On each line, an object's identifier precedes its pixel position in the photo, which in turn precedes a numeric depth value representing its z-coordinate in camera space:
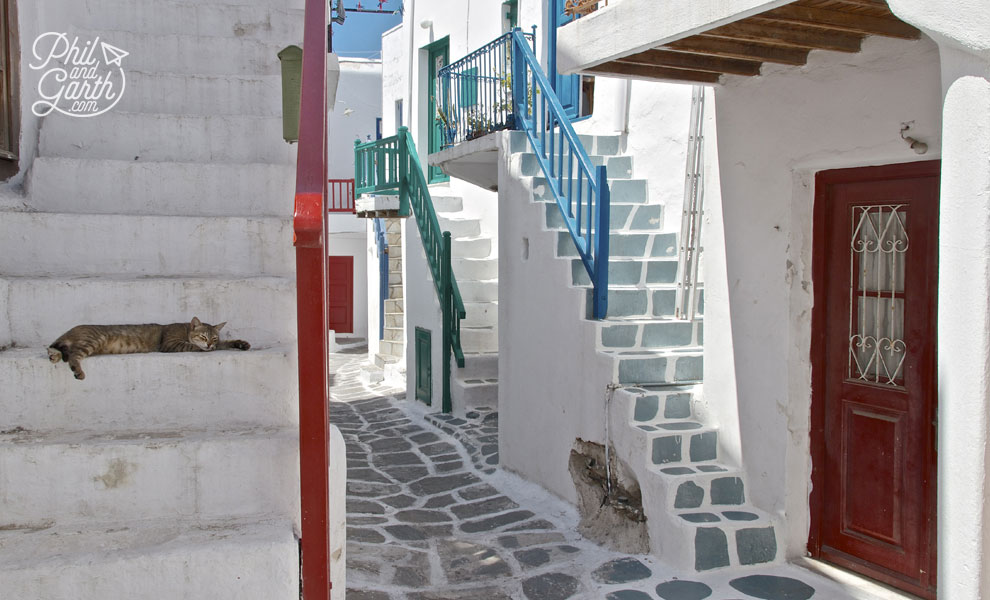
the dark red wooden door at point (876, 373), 4.11
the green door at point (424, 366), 10.68
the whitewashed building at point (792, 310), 3.04
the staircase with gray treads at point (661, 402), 4.74
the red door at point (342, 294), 20.44
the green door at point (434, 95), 14.38
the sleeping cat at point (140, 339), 3.00
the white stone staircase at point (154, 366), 2.48
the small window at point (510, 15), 11.72
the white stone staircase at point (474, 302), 9.92
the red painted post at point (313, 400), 2.38
